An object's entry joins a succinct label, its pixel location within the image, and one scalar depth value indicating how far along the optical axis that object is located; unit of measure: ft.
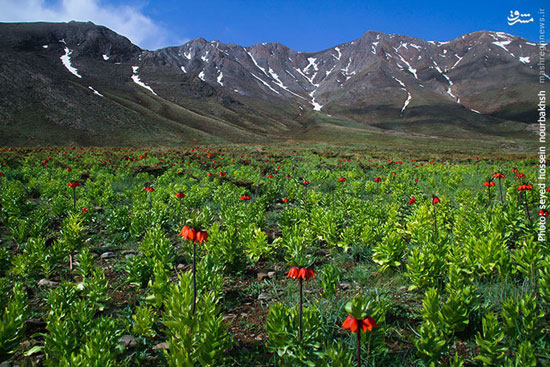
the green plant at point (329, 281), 12.56
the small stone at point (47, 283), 15.35
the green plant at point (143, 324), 11.07
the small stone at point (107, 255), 19.25
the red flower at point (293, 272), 9.64
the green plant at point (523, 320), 9.11
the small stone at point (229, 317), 12.71
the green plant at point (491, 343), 8.43
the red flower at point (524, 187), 20.90
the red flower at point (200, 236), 10.94
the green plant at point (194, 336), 8.86
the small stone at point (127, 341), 10.90
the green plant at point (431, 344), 8.76
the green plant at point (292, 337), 9.32
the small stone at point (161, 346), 10.88
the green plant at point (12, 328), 9.46
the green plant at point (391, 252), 15.23
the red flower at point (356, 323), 7.27
